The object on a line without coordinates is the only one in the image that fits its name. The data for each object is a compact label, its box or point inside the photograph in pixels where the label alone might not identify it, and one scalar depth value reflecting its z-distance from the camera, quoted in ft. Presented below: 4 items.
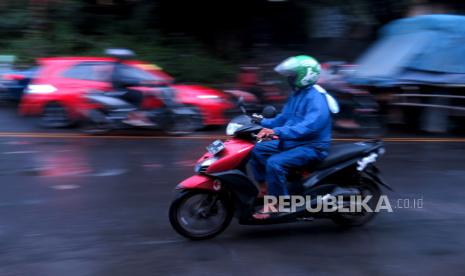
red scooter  19.34
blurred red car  40.24
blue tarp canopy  40.68
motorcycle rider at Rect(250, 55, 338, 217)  19.53
